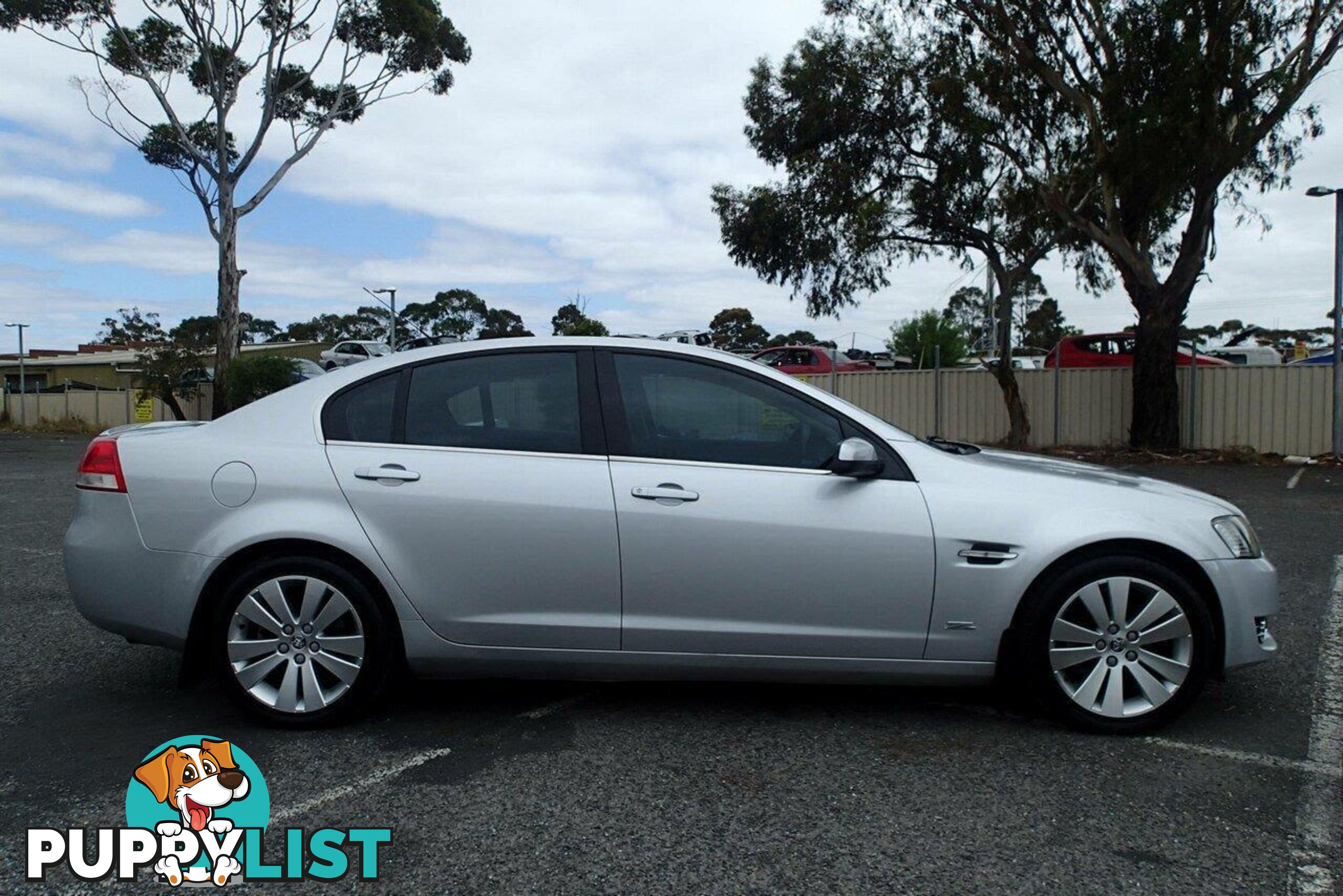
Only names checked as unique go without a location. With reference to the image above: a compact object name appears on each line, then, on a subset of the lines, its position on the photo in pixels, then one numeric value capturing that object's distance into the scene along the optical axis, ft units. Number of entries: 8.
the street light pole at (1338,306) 54.03
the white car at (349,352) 119.80
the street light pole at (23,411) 115.96
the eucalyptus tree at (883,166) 62.59
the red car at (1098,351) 74.08
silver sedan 12.41
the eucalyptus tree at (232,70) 89.51
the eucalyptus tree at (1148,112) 49.19
